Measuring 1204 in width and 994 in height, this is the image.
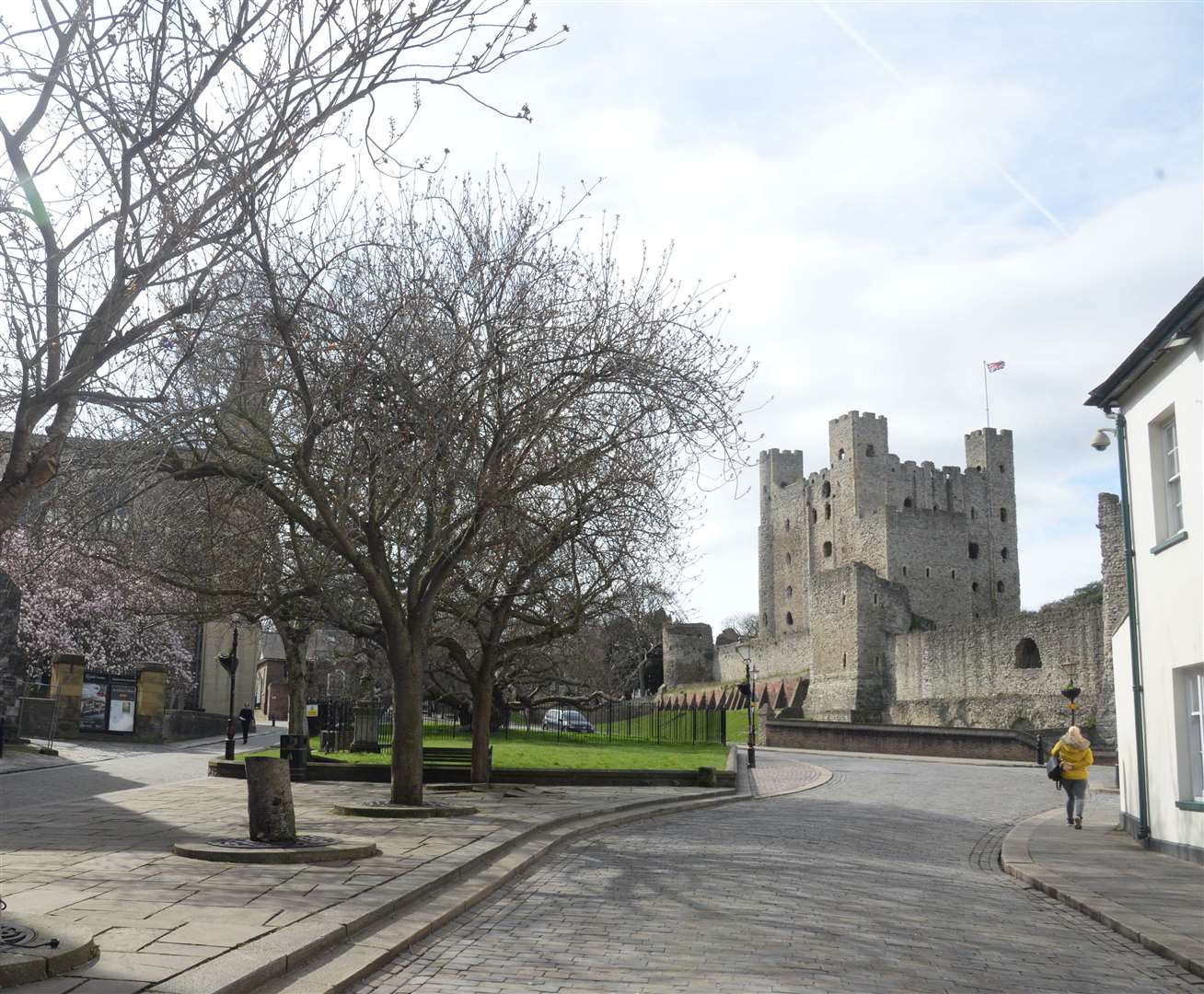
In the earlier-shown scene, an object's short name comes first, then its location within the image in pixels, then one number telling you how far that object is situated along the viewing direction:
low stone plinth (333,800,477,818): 13.55
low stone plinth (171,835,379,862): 9.25
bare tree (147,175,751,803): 12.34
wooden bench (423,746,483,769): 22.31
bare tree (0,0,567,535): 6.23
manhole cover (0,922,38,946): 5.64
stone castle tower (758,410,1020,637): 69.00
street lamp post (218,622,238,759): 27.53
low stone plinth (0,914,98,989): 5.18
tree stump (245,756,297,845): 9.87
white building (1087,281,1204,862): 11.37
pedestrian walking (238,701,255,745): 36.34
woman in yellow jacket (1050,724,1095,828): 14.98
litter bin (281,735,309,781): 20.08
